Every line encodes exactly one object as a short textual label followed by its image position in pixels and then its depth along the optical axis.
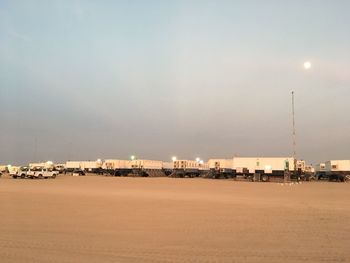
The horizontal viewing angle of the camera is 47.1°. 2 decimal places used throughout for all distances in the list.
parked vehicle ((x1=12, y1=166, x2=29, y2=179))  65.89
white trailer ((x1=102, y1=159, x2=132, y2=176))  106.09
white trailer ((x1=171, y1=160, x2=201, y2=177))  96.66
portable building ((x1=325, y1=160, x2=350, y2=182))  79.88
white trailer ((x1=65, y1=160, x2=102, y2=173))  122.93
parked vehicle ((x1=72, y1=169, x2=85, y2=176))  98.36
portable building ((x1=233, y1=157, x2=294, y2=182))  71.06
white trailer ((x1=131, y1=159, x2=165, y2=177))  98.59
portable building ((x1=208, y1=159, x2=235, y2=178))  81.88
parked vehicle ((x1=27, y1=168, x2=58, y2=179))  64.84
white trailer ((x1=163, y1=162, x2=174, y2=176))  109.04
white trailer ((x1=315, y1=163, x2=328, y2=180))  85.65
